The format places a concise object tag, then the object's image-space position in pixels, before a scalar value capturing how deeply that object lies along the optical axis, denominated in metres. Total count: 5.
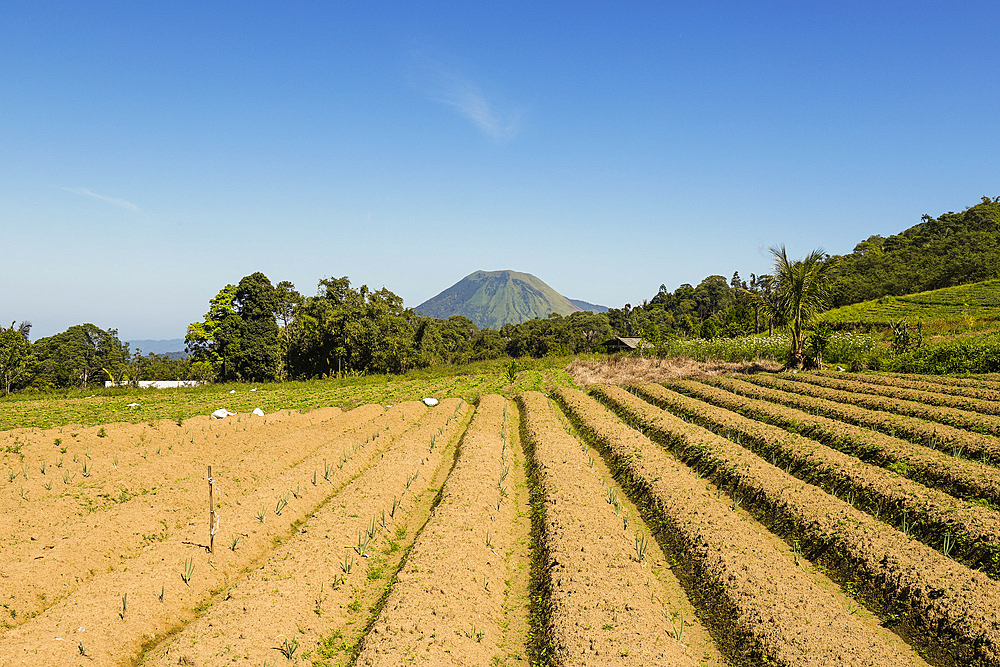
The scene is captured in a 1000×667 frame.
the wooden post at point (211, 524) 7.10
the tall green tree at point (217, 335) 44.00
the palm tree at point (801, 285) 25.03
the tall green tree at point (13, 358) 48.34
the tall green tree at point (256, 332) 44.47
